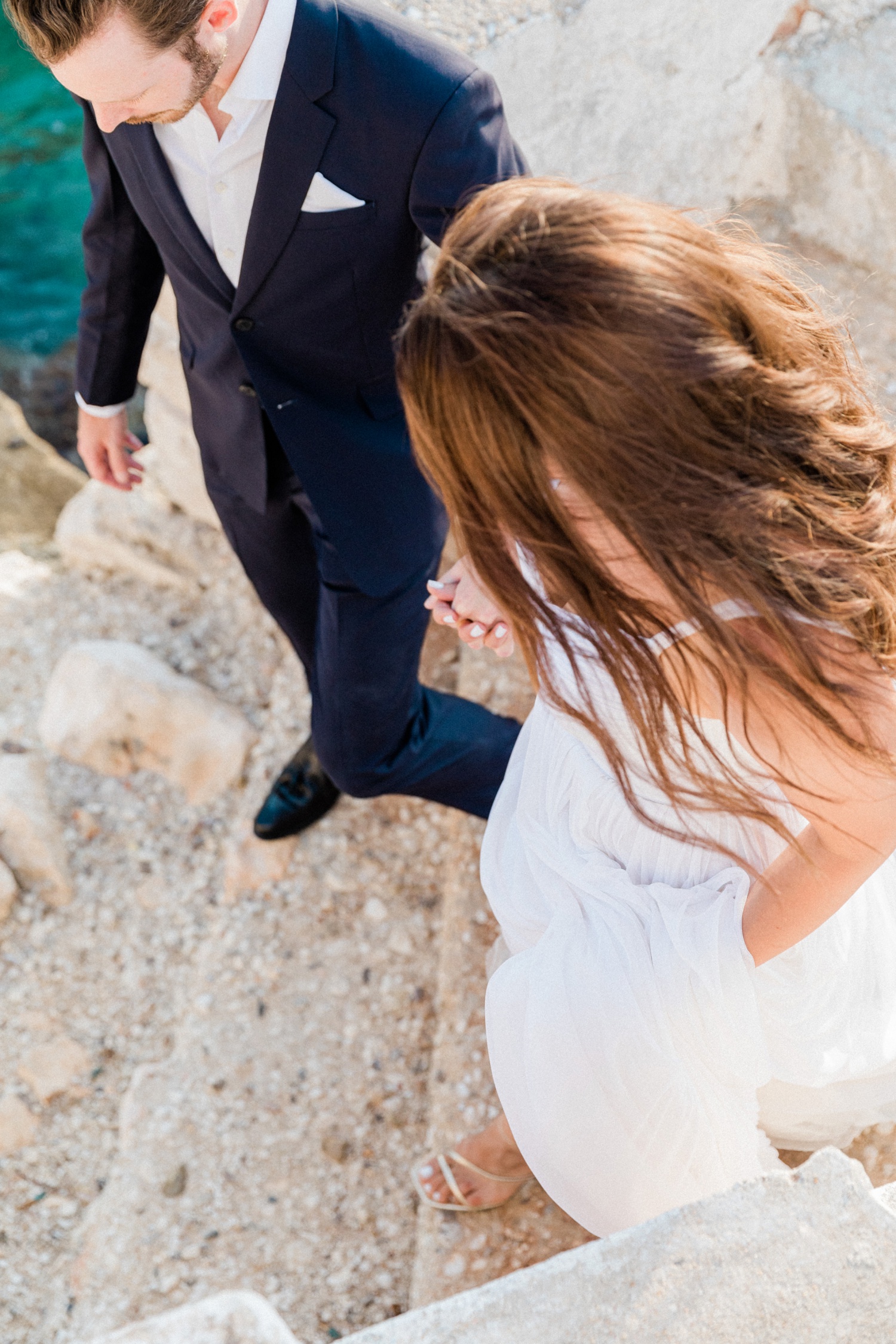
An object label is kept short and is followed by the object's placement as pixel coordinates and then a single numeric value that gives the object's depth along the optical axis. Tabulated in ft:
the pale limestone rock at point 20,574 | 11.50
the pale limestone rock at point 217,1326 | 3.97
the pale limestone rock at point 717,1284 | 3.82
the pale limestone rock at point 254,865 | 9.17
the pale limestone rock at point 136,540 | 11.37
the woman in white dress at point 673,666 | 3.77
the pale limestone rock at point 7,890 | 9.07
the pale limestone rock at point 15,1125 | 8.21
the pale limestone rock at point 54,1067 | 8.46
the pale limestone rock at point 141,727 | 9.94
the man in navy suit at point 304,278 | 5.59
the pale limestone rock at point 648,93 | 8.91
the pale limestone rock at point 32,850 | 9.35
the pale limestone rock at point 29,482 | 14.76
